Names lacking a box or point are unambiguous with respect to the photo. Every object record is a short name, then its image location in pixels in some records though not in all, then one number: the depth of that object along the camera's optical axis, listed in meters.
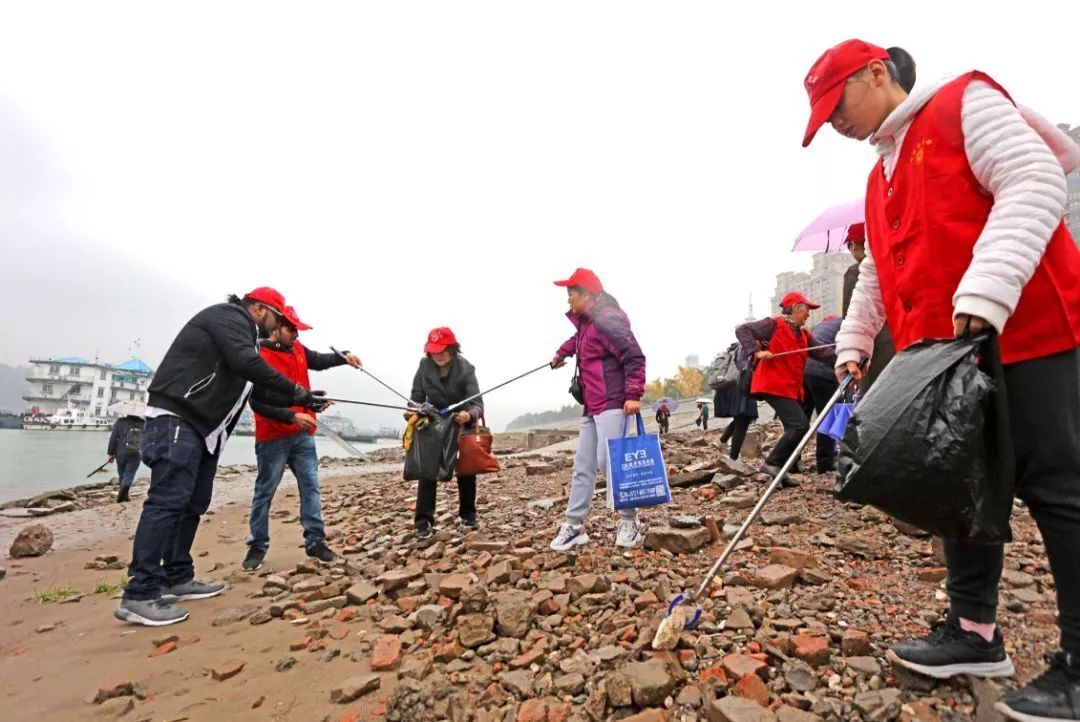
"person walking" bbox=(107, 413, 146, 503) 9.48
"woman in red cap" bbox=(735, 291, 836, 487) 5.21
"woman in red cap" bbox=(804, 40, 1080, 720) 1.45
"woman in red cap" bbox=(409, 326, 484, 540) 5.05
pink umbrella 6.08
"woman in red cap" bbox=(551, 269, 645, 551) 3.88
